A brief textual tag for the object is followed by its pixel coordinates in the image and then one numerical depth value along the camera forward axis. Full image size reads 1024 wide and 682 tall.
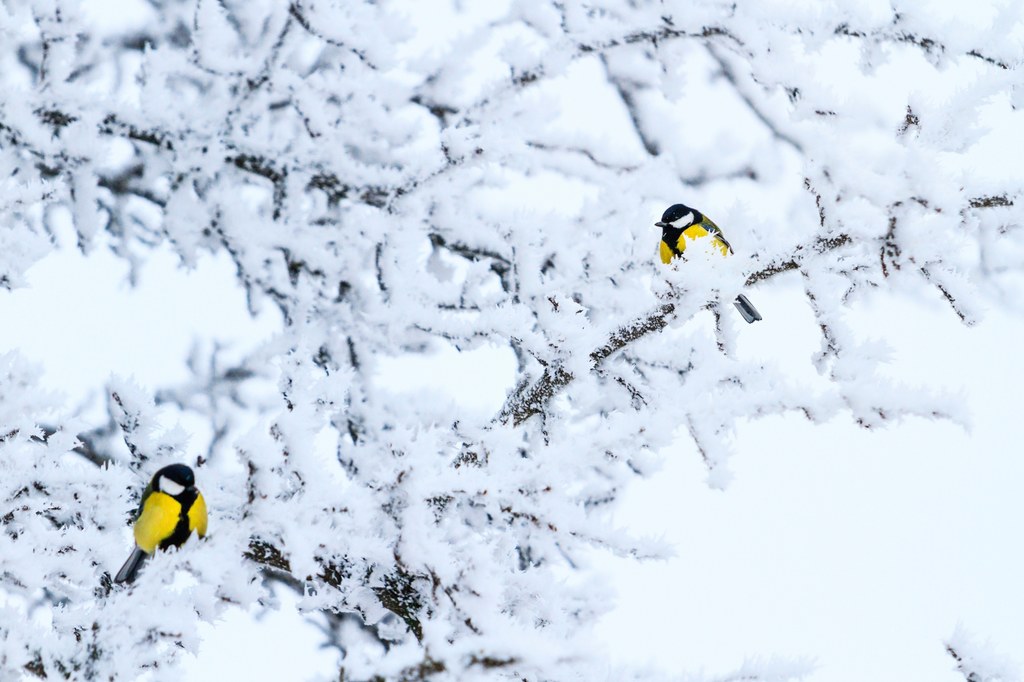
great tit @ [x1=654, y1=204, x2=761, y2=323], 9.45
